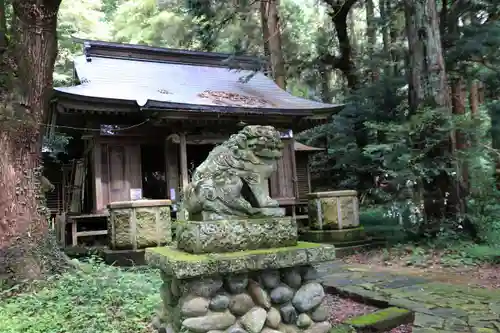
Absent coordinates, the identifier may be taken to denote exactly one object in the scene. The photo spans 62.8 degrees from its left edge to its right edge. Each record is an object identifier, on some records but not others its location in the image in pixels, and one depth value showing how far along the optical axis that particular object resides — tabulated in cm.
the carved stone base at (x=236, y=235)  306
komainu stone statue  322
